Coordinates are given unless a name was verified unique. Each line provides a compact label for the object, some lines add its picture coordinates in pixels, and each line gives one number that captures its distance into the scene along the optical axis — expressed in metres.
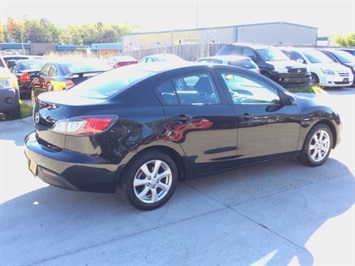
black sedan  3.65
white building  40.41
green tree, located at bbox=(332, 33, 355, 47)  41.84
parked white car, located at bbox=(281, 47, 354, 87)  14.95
